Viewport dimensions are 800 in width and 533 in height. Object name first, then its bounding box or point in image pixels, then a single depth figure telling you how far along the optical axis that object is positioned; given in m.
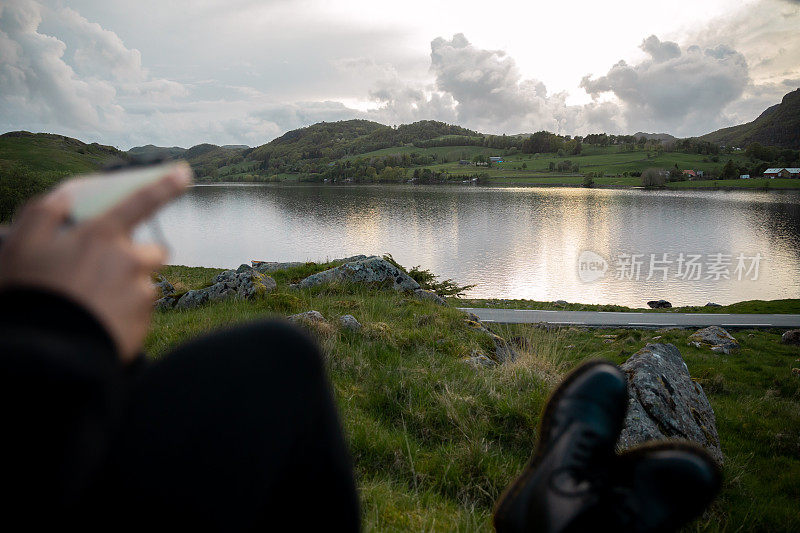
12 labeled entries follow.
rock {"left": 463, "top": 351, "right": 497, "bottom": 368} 5.34
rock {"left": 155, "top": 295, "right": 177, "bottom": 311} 8.79
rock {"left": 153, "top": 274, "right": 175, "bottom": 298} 9.43
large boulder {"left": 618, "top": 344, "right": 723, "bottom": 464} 3.54
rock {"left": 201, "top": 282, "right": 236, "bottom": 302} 8.47
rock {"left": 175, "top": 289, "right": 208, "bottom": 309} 8.61
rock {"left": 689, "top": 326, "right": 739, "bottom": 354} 13.81
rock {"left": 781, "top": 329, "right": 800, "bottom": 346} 14.91
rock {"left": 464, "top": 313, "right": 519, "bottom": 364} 6.98
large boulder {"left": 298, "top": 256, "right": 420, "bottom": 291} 10.13
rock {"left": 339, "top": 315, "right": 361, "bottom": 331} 5.77
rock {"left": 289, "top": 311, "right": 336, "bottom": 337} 5.30
